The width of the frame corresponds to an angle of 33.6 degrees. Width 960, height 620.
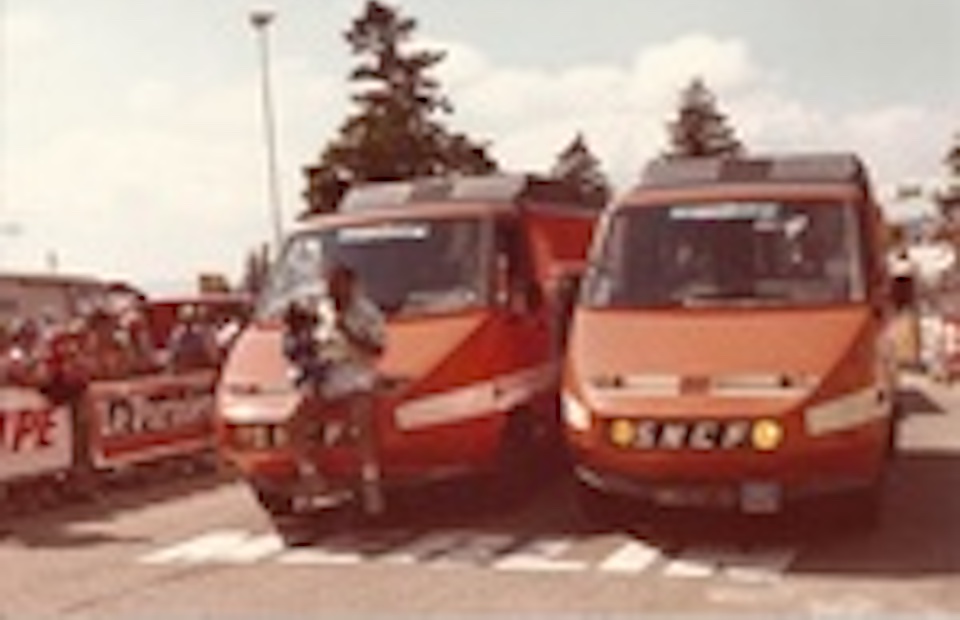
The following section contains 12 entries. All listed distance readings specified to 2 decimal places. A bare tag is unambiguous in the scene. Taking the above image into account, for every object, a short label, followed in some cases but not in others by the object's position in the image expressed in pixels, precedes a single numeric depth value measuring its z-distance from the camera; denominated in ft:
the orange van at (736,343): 31.68
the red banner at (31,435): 46.93
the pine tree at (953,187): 269.23
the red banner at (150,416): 51.47
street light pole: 133.63
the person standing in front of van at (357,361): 35.45
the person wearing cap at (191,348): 61.57
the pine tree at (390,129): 206.08
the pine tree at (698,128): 337.11
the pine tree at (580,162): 347.83
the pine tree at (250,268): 248.36
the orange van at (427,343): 35.99
